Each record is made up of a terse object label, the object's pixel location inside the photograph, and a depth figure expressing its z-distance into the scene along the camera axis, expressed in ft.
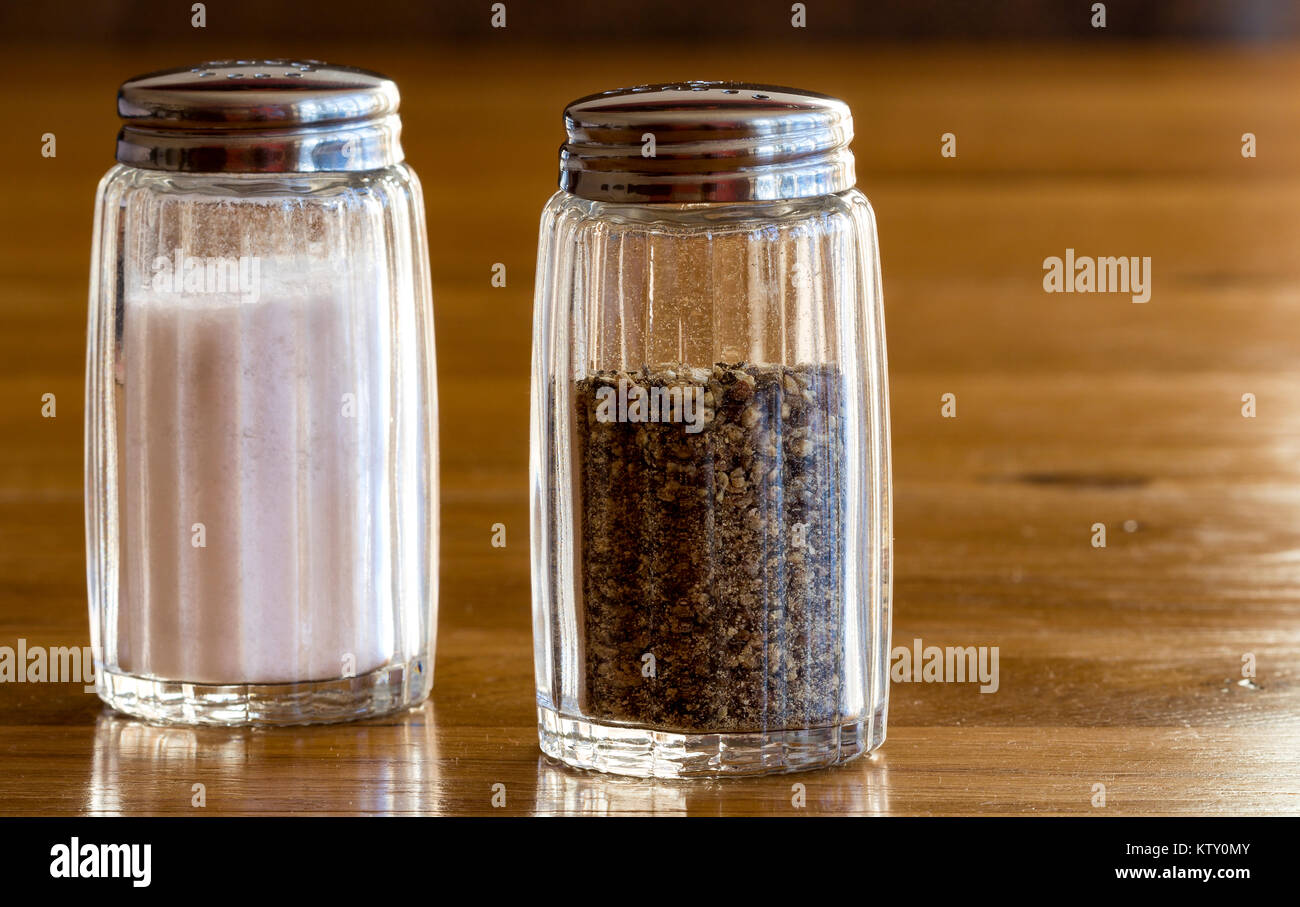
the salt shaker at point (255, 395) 1.55
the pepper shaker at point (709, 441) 1.48
